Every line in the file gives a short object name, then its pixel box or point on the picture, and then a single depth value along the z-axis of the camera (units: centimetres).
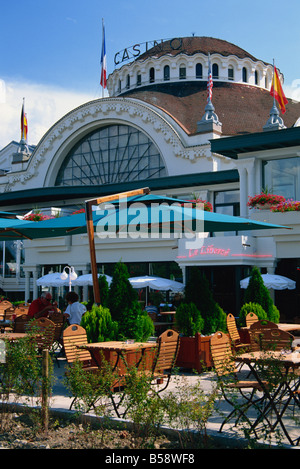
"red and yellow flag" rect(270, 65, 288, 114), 2714
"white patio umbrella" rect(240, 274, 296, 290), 1889
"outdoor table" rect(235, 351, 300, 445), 595
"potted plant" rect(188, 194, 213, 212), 2231
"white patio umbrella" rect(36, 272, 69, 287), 2411
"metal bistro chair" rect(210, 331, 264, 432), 641
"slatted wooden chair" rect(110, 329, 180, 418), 823
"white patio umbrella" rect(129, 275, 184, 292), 2116
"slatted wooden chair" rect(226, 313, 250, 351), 1160
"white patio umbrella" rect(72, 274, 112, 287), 2320
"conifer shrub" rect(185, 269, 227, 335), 1209
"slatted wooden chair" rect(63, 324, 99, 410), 882
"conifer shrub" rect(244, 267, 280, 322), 1427
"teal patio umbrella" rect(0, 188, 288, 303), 1104
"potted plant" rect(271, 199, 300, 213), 1978
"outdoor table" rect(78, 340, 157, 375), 842
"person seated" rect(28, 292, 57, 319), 1311
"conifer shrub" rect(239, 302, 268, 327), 1347
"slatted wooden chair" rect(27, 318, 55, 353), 1034
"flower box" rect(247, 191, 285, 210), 2033
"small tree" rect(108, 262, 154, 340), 1036
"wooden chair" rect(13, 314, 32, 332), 1242
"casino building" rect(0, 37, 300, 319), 2131
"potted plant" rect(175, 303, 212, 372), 1120
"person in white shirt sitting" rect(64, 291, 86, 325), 1238
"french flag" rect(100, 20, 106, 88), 3938
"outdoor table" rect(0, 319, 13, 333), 1384
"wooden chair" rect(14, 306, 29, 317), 1734
